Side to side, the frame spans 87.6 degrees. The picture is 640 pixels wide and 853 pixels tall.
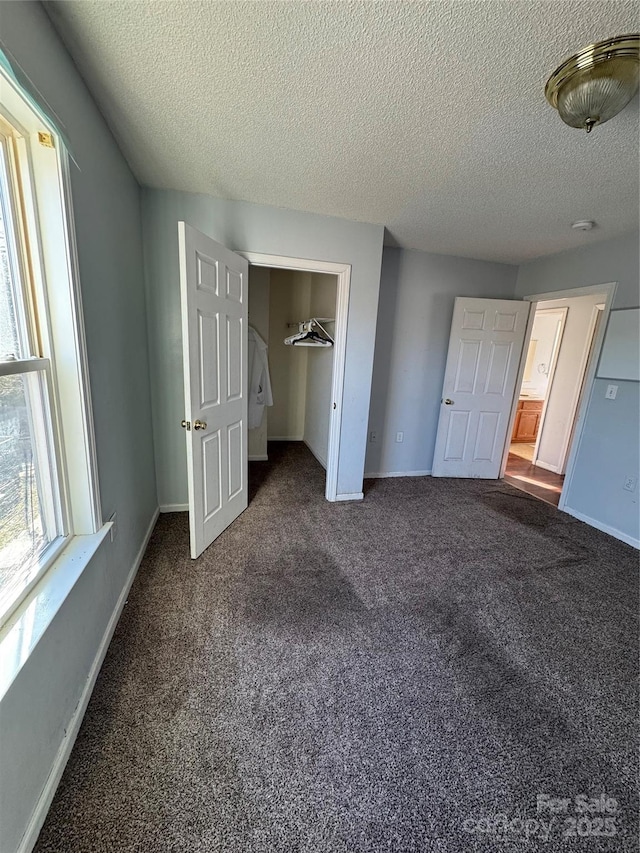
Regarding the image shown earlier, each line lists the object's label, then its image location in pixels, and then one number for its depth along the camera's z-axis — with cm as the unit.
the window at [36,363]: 106
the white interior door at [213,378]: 190
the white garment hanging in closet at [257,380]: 377
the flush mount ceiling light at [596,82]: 107
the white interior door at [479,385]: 351
